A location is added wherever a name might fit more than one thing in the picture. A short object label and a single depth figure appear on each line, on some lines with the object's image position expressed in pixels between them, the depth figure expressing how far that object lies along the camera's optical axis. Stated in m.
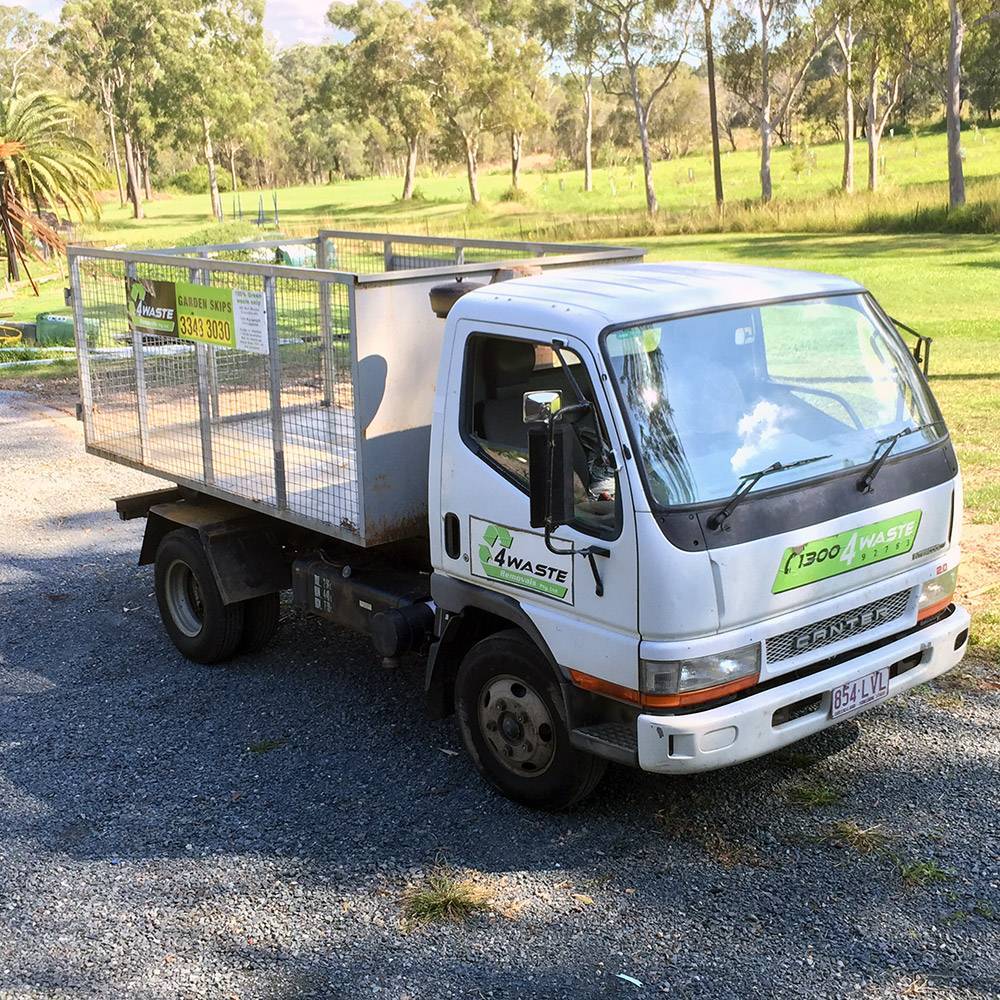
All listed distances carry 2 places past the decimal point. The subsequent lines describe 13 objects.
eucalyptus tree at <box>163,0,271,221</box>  69.69
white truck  4.56
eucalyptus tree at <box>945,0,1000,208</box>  35.53
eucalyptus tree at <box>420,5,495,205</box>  64.75
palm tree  23.84
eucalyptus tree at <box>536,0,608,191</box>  62.84
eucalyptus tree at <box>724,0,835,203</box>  50.09
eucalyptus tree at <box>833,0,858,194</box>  48.94
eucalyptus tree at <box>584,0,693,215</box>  56.53
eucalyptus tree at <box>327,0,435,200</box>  65.50
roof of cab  4.87
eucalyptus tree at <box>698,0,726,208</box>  45.81
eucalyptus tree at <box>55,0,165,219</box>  73.31
